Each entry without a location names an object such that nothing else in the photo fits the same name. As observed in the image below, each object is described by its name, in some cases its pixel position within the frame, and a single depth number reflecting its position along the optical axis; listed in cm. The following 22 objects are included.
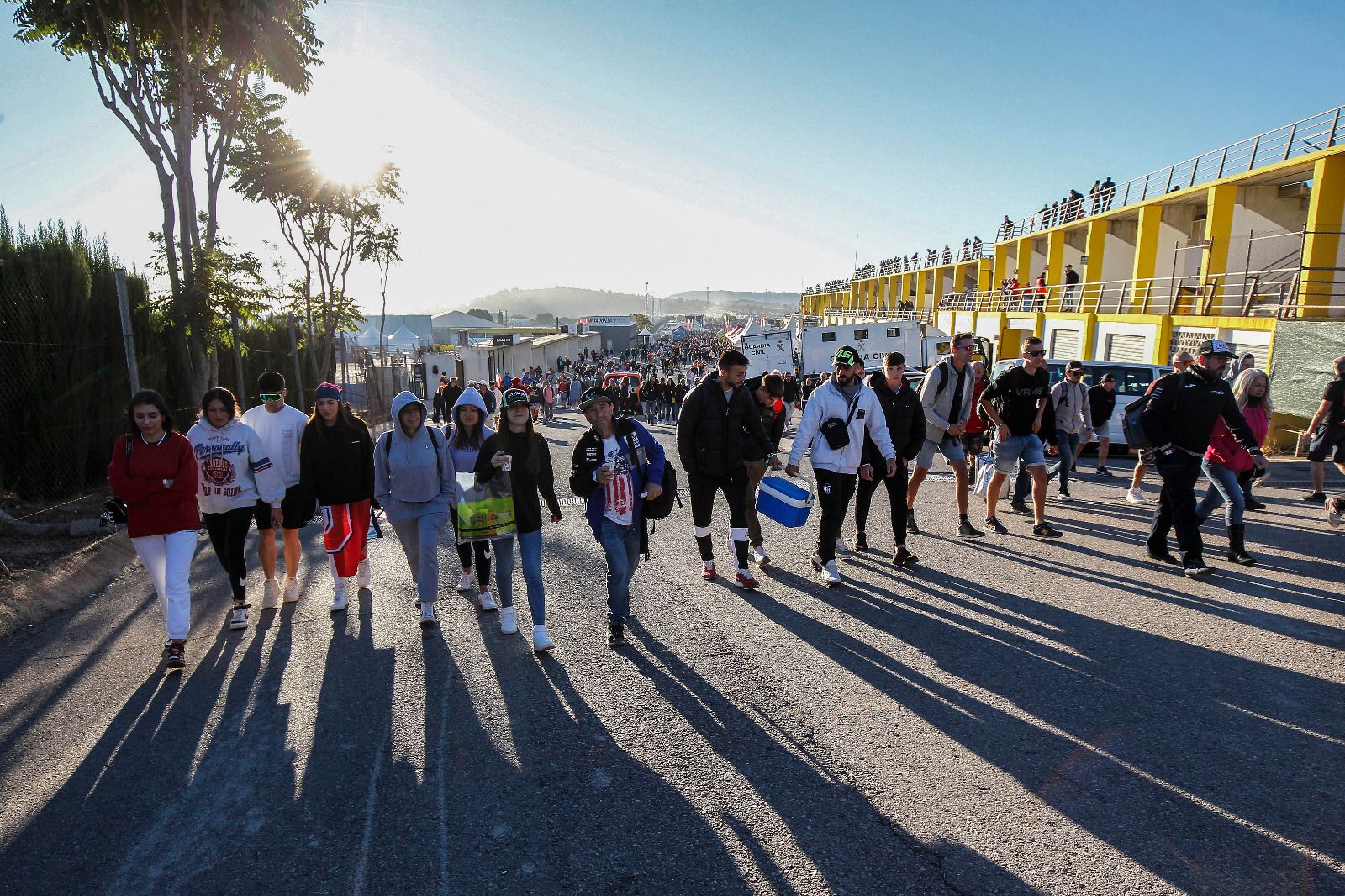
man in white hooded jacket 571
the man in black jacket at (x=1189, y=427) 576
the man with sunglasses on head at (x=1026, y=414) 695
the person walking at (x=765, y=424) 650
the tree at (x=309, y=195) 1625
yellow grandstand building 1459
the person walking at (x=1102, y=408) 989
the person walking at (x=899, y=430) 623
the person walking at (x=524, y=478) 462
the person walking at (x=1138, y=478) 740
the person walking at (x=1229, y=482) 601
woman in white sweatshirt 520
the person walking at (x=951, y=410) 702
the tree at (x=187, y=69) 898
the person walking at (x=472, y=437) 527
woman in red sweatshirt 456
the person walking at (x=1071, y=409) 831
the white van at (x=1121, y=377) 1230
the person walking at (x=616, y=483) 461
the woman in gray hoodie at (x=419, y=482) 517
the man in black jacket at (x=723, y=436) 568
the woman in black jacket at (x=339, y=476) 537
